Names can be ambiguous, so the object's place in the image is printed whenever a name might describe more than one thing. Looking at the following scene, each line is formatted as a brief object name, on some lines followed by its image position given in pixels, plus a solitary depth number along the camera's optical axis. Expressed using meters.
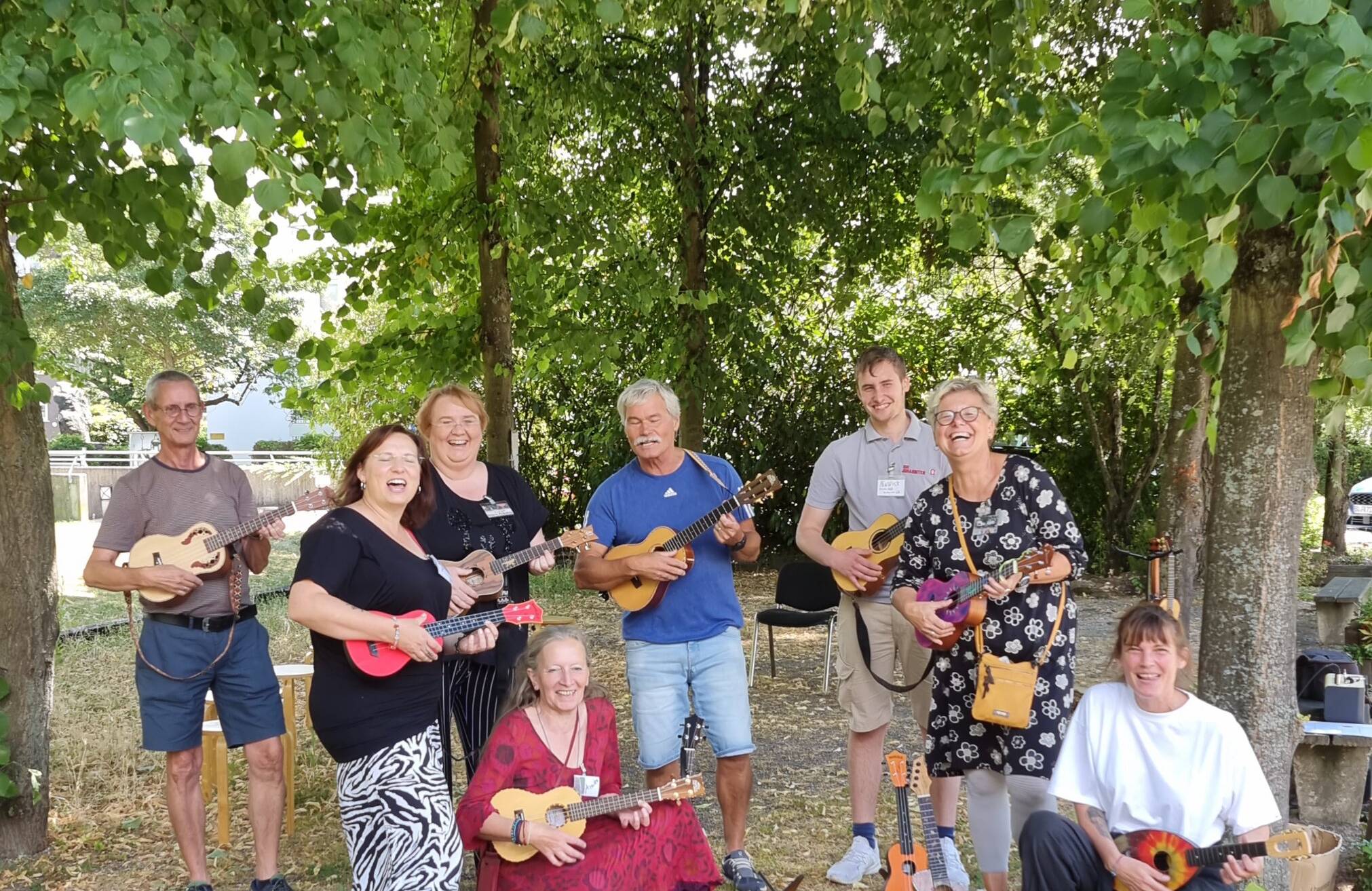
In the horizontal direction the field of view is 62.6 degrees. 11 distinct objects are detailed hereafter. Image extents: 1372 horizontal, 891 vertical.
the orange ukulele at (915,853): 3.32
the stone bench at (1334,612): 7.05
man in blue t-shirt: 3.90
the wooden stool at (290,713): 4.76
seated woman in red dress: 3.26
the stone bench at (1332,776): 4.32
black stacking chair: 7.16
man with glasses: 3.89
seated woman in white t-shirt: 2.90
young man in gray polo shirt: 4.14
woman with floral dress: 3.35
